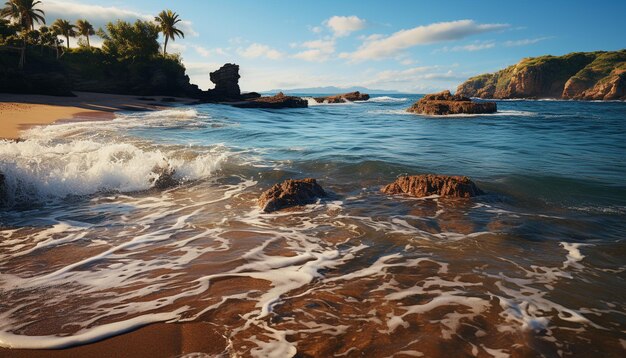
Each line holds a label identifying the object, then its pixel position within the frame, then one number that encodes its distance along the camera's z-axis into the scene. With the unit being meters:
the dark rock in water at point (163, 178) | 8.31
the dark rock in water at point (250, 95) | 56.96
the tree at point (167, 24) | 58.62
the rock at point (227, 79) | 54.19
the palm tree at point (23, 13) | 43.06
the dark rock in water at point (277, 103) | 42.84
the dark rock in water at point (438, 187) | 7.09
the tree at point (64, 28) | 53.38
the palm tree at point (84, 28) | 55.34
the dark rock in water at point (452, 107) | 35.88
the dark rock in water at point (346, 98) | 69.88
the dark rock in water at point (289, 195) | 6.52
